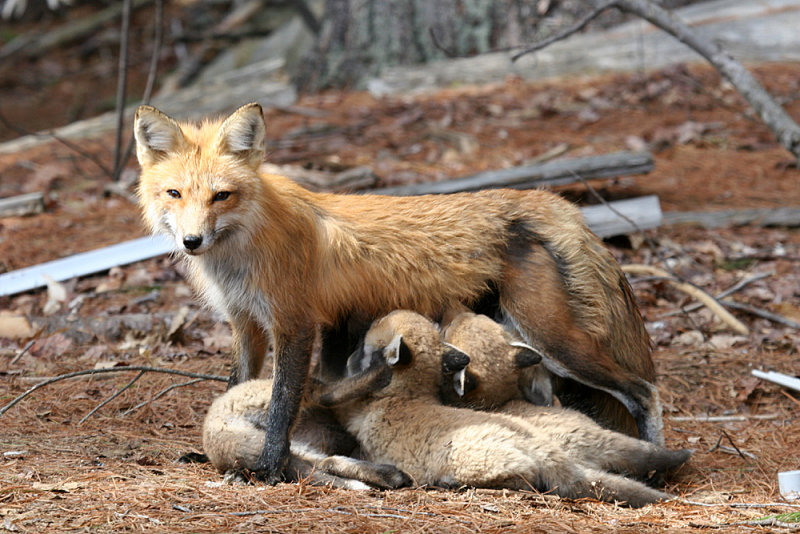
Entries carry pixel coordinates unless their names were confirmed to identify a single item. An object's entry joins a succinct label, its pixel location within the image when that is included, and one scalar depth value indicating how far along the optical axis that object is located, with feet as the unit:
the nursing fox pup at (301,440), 29.89
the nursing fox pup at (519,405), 30.14
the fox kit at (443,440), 28.40
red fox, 31.24
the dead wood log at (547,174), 56.08
